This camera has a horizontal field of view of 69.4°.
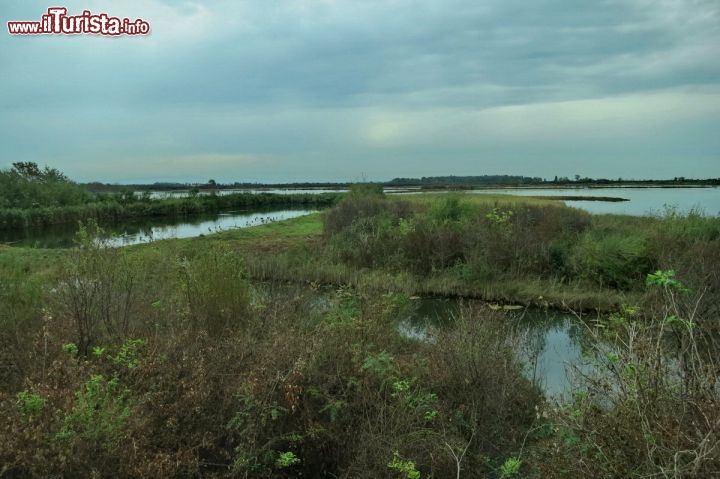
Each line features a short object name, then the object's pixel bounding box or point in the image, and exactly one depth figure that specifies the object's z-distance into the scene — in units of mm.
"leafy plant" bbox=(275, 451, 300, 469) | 3756
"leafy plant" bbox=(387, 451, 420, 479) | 3425
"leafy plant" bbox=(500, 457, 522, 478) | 3600
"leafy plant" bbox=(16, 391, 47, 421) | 3420
